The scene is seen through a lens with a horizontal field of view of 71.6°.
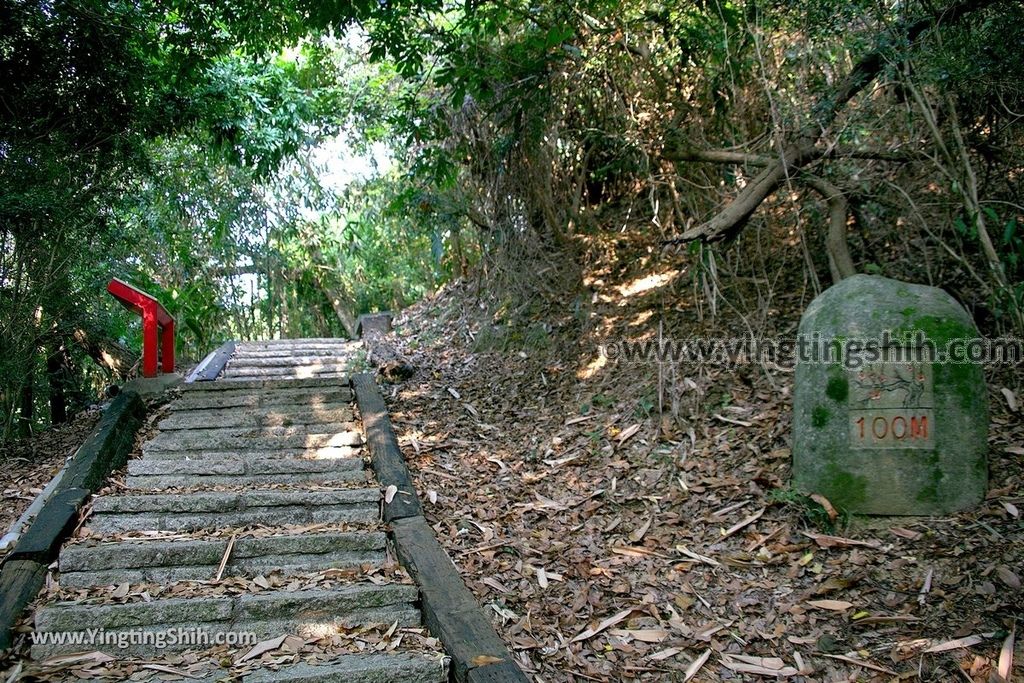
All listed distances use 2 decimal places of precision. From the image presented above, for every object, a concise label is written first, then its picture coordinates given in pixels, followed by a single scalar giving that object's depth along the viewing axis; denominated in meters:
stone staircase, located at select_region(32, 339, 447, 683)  3.70
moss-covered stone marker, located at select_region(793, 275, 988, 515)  3.87
